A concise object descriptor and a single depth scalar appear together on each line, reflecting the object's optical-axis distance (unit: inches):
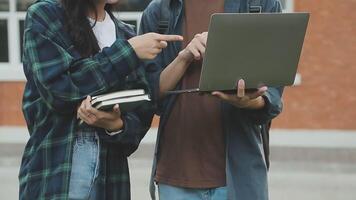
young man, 105.2
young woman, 93.5
